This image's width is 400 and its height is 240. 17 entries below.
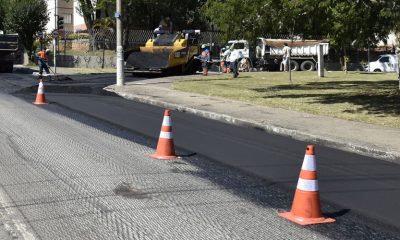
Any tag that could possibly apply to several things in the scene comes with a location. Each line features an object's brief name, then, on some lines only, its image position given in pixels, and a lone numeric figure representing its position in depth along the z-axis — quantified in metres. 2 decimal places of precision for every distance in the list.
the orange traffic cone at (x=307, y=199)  5.56
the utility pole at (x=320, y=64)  30.91
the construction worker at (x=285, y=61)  38.11
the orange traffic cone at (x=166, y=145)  8.66
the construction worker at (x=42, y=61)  28.22
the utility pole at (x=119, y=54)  23.30
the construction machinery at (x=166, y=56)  29.38
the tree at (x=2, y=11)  47.78
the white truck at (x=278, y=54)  40.50
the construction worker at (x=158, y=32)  32.79
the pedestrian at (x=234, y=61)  29.86
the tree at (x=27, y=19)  43.78
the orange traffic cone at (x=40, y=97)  16.25
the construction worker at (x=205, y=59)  31.00
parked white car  39.47
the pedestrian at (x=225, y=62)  36.38
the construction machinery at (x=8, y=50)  32.69
